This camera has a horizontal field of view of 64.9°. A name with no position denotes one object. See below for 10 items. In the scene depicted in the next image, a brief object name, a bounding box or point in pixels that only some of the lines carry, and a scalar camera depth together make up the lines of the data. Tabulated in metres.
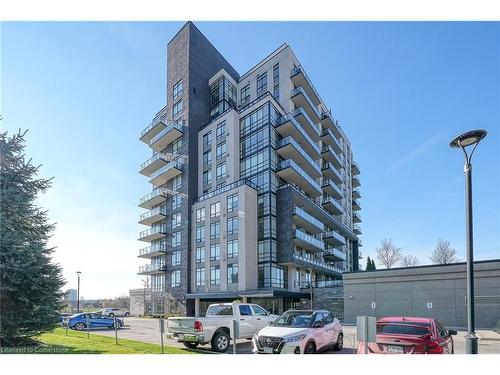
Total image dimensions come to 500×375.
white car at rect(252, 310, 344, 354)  11.64
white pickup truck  14.09
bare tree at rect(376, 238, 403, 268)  74.44
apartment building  42.25
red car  9.36
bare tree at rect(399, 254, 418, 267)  74.96
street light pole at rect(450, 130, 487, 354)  8.54
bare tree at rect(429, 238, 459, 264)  64.07
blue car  27.99
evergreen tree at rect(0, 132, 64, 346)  12.59
